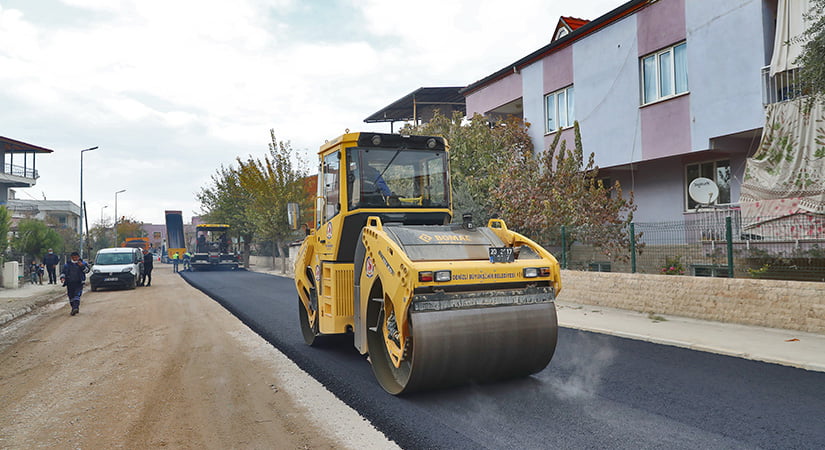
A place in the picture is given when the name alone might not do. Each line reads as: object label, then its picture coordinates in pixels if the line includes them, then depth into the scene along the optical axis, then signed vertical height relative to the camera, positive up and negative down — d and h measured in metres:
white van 20.61 -0.79
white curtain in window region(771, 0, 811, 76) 10.86 +3.98
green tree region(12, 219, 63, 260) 26.30 +0.54
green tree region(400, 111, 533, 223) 17.08 +2.79
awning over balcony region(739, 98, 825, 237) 10.99 +1.35
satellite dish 12.72 +1.01
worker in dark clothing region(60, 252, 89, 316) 13.73 -0.73
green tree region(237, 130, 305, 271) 29.11 +2.95
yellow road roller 5.25 -0.37
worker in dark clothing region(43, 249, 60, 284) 23.00 -0.54
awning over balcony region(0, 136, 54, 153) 50.63 +9.59
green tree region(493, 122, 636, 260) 13.45 +0.88
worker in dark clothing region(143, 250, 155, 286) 22.78 -0.67
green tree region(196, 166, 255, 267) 35.60 +2.66
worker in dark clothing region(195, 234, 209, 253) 35.91 +0.03
